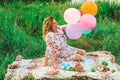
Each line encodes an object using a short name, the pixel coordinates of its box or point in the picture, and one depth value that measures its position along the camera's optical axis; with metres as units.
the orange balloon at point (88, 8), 3.34
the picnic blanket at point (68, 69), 3.08
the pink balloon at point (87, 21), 3.25
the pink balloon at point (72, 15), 3.24
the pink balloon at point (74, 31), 3.24
